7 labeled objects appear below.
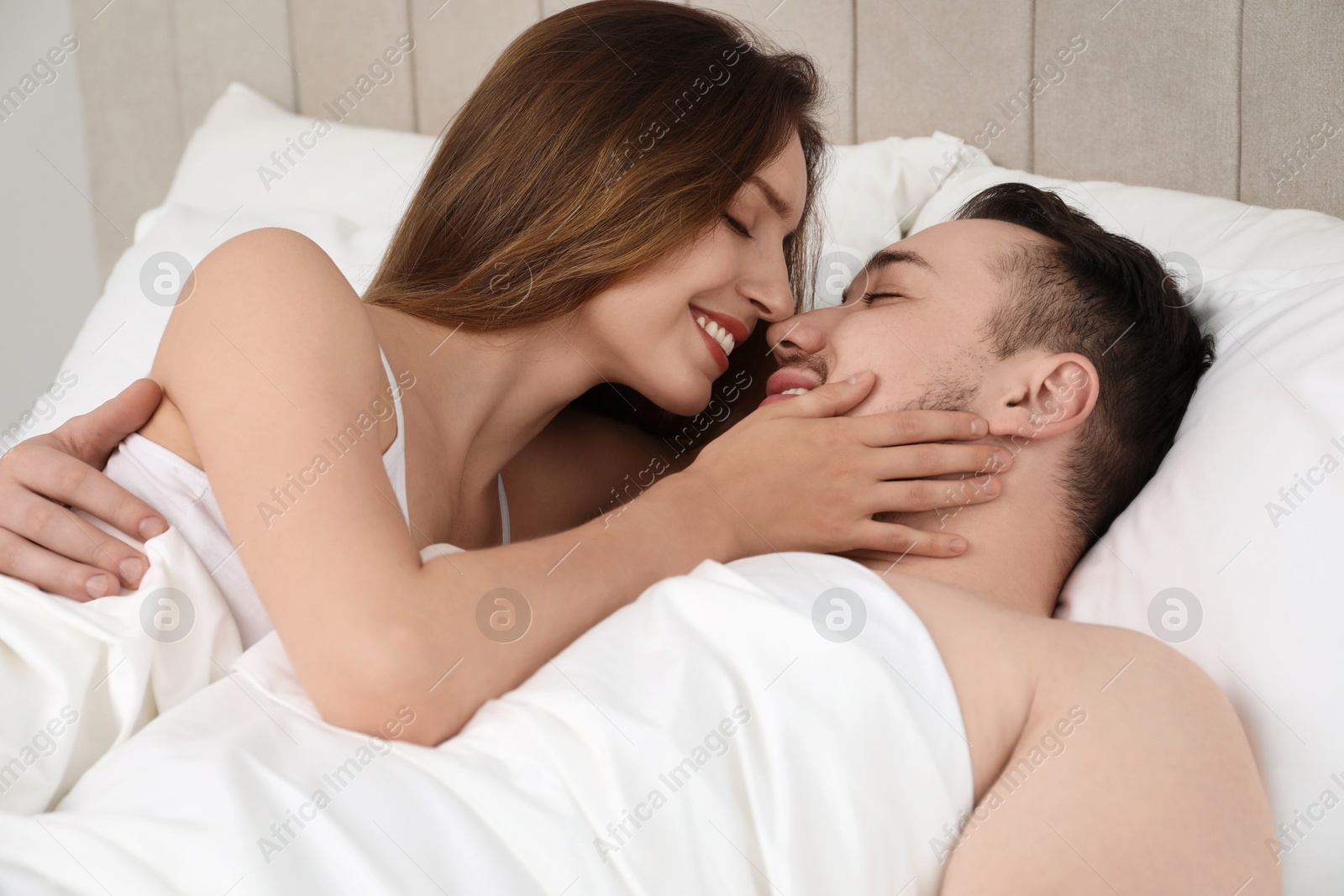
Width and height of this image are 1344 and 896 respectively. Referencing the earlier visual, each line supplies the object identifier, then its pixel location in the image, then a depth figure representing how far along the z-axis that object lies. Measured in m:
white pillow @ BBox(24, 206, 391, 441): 1.45
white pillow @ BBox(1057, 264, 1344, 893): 0.84
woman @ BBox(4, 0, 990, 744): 0.80
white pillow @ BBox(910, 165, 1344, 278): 1.22
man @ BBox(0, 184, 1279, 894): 0.72
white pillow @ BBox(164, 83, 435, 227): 1.86
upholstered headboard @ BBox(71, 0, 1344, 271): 1.38
